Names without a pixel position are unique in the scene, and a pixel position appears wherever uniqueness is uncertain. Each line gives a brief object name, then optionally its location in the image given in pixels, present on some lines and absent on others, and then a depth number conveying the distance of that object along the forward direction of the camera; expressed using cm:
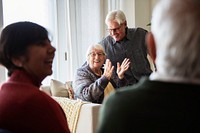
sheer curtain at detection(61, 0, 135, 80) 442
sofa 299
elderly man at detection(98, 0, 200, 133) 90
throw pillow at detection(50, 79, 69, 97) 359
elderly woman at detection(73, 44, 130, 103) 307
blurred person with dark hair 127
